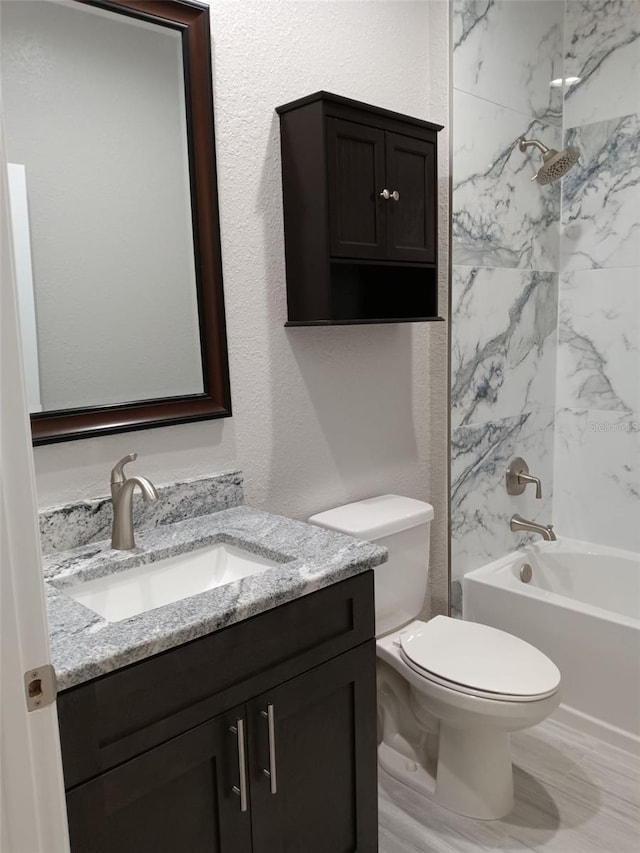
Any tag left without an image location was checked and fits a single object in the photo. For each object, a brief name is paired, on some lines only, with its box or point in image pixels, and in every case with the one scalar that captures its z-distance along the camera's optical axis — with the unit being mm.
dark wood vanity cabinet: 1123
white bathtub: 2254
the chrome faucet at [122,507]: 1562
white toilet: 1817
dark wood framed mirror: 1584
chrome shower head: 2496
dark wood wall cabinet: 1827
